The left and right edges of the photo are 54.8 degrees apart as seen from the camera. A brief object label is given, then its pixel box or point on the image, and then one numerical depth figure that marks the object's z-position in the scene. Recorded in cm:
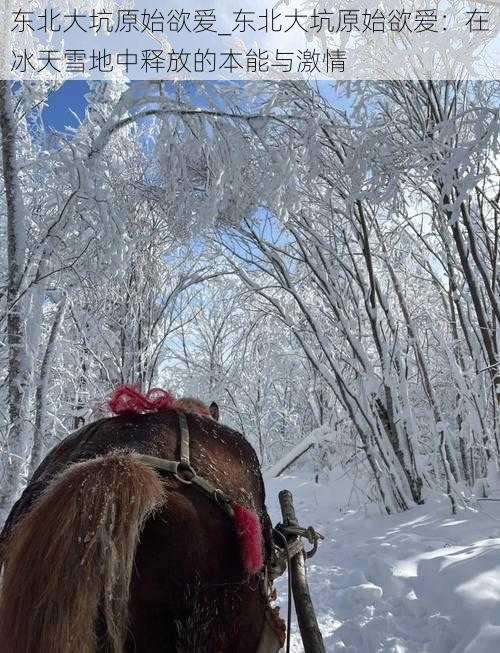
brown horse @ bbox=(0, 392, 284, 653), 85
